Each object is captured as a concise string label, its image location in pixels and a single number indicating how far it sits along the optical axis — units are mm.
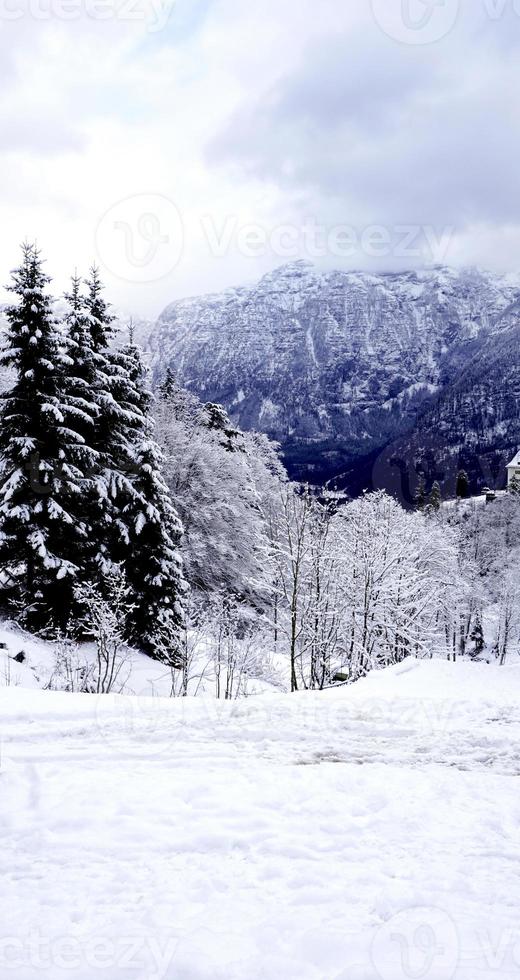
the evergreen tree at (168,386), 32794
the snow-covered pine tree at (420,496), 86700
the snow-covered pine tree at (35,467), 14234
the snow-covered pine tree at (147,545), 16875
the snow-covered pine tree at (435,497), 79525
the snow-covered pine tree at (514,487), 73481
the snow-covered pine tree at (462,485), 98019
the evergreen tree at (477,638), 45562
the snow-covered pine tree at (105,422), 16281
